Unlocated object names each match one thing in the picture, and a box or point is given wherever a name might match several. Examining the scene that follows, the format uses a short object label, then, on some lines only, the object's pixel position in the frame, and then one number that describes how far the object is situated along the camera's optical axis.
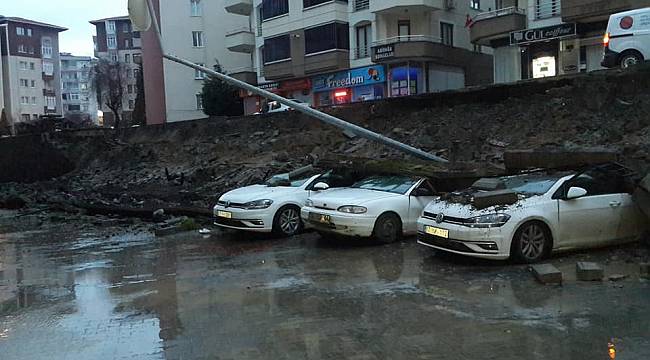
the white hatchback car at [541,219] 8.15
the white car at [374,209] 10.05
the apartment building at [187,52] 49.94
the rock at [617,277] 7.32
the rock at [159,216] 16.31
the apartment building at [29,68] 90.69
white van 16.39
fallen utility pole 12.17
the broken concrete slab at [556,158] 9.45
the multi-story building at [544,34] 26.06
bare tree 63.69
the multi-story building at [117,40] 99.31
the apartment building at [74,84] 123.56
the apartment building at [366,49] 34.56
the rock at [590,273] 7.29
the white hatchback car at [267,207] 11.48
